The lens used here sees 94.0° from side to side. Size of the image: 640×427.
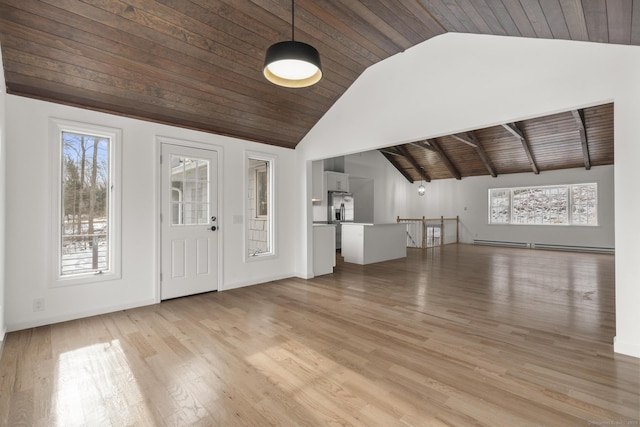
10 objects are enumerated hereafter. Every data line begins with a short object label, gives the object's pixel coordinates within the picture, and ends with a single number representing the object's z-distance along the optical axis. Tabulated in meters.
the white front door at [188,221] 4.14
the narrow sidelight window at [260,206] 5.12
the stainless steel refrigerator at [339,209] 8.70
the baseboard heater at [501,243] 10.36
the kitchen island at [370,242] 7.01
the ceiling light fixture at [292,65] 2.09
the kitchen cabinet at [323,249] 5.77
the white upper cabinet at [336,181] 8.72
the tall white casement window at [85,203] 3.37
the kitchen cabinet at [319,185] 8.27
